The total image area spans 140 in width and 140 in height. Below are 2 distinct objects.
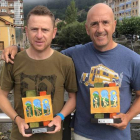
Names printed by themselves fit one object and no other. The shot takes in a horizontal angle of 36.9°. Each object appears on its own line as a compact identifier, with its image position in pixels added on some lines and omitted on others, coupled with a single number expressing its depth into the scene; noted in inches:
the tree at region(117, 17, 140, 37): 871.1
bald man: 49.1
